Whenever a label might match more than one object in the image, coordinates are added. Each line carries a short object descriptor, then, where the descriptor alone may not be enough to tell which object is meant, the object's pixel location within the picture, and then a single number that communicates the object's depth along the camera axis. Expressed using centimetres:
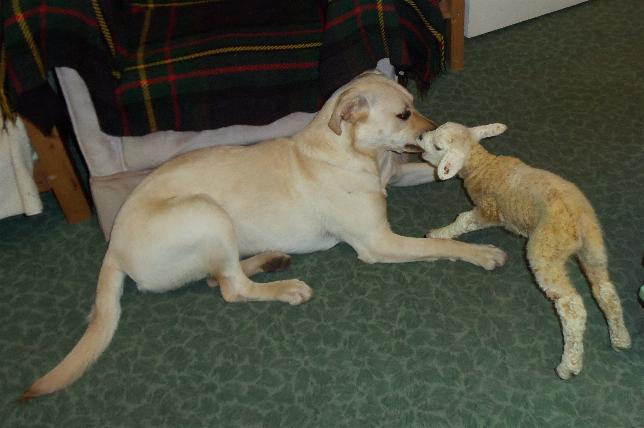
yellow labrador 217
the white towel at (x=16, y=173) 250
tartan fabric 227
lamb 189
